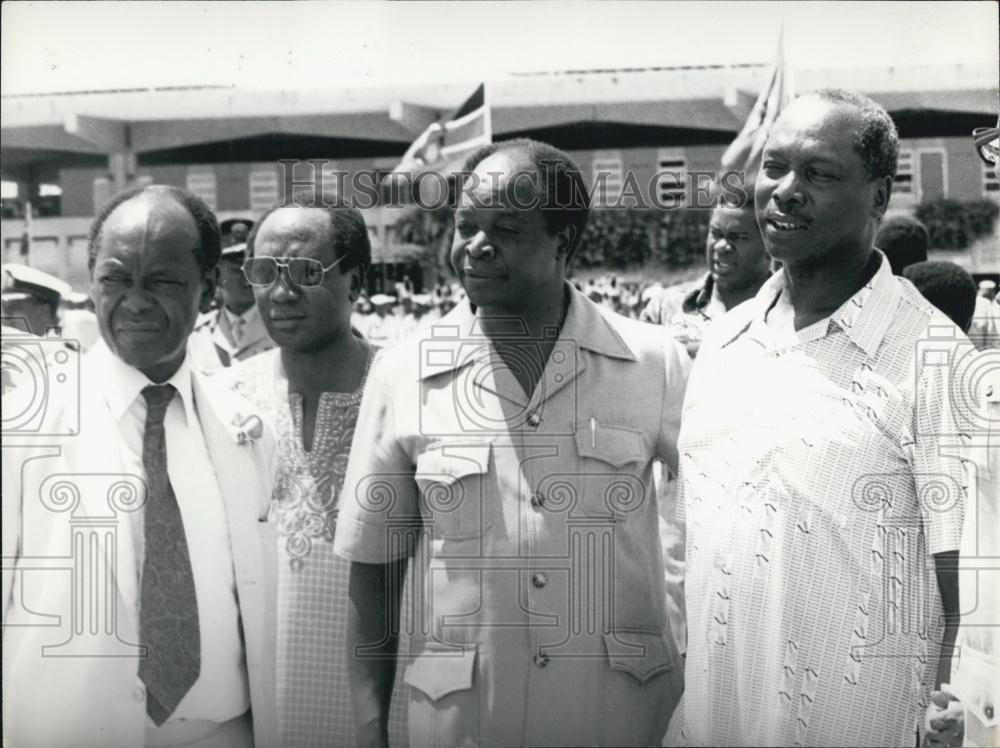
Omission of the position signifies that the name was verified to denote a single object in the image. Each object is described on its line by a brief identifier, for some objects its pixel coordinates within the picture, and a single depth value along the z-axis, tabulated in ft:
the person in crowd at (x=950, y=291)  12.19
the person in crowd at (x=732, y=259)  12.10
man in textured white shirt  9.44
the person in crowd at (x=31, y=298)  12.19
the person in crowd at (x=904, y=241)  12.60
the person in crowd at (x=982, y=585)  10.97
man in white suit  11.10
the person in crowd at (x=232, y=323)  12.12
